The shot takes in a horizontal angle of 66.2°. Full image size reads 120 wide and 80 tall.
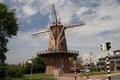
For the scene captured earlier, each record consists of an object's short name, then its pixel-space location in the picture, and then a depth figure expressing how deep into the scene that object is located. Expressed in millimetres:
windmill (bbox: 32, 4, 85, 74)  26543
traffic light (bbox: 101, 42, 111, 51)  7428
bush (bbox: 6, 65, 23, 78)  23910
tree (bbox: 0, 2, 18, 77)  17516
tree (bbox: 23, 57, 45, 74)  35136
